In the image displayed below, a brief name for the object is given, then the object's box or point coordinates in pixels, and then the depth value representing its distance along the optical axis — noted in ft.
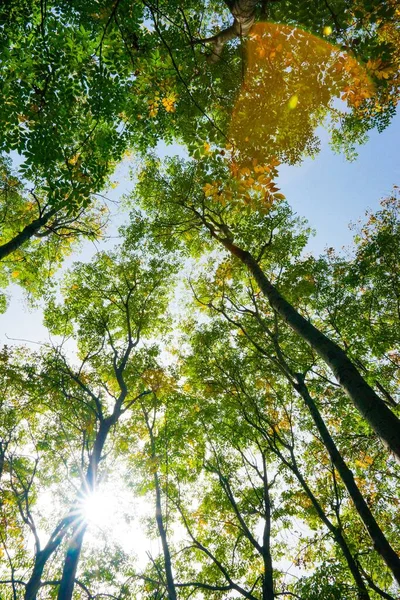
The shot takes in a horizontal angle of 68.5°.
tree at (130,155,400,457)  10.24
